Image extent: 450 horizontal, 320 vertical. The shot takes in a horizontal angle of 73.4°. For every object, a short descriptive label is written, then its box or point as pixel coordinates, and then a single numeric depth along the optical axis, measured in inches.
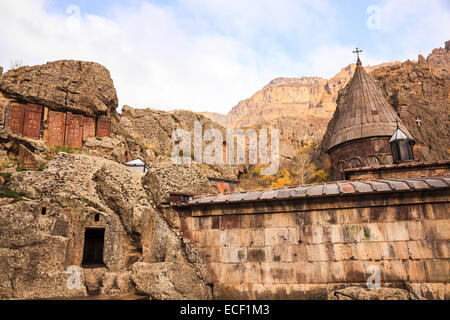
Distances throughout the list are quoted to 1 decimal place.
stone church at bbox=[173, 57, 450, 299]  241.1
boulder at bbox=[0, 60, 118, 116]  635.5
